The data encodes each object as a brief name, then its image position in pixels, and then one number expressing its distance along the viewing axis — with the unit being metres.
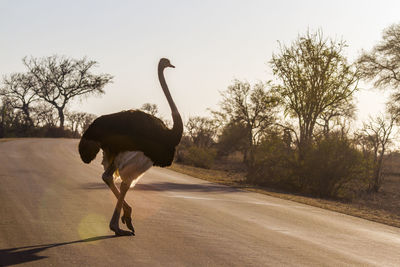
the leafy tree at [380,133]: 39.25
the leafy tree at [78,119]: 97.07
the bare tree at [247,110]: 51.50
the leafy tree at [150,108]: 83.26
